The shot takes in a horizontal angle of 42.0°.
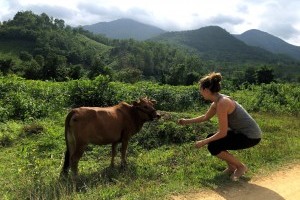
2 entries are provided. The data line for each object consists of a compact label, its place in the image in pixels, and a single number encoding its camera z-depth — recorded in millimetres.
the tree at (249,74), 59109
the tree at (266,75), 50172
